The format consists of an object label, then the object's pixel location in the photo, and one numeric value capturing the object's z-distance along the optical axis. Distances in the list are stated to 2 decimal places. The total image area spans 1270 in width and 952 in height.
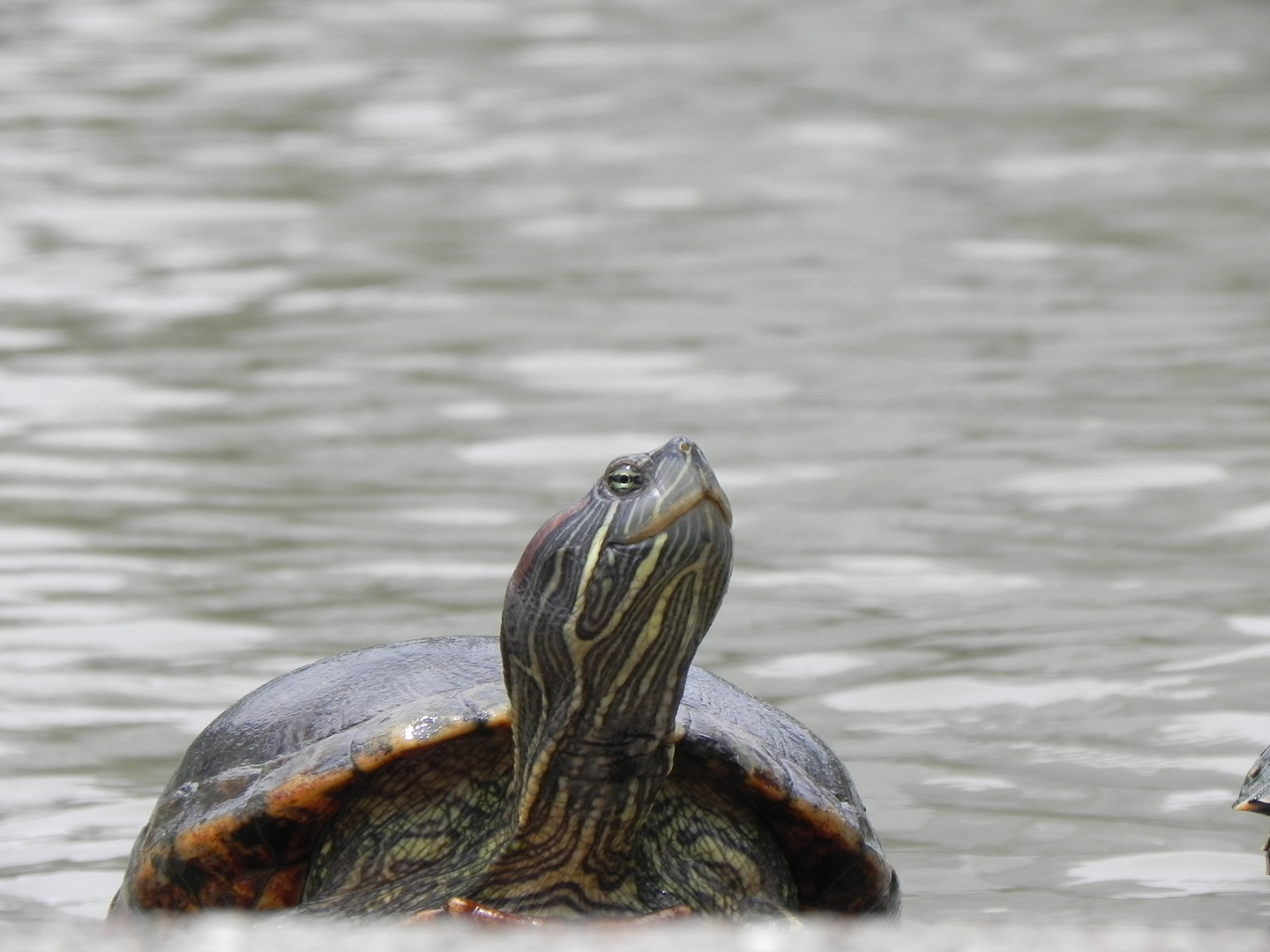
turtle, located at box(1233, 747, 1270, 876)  6.32
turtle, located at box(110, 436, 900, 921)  5.36
